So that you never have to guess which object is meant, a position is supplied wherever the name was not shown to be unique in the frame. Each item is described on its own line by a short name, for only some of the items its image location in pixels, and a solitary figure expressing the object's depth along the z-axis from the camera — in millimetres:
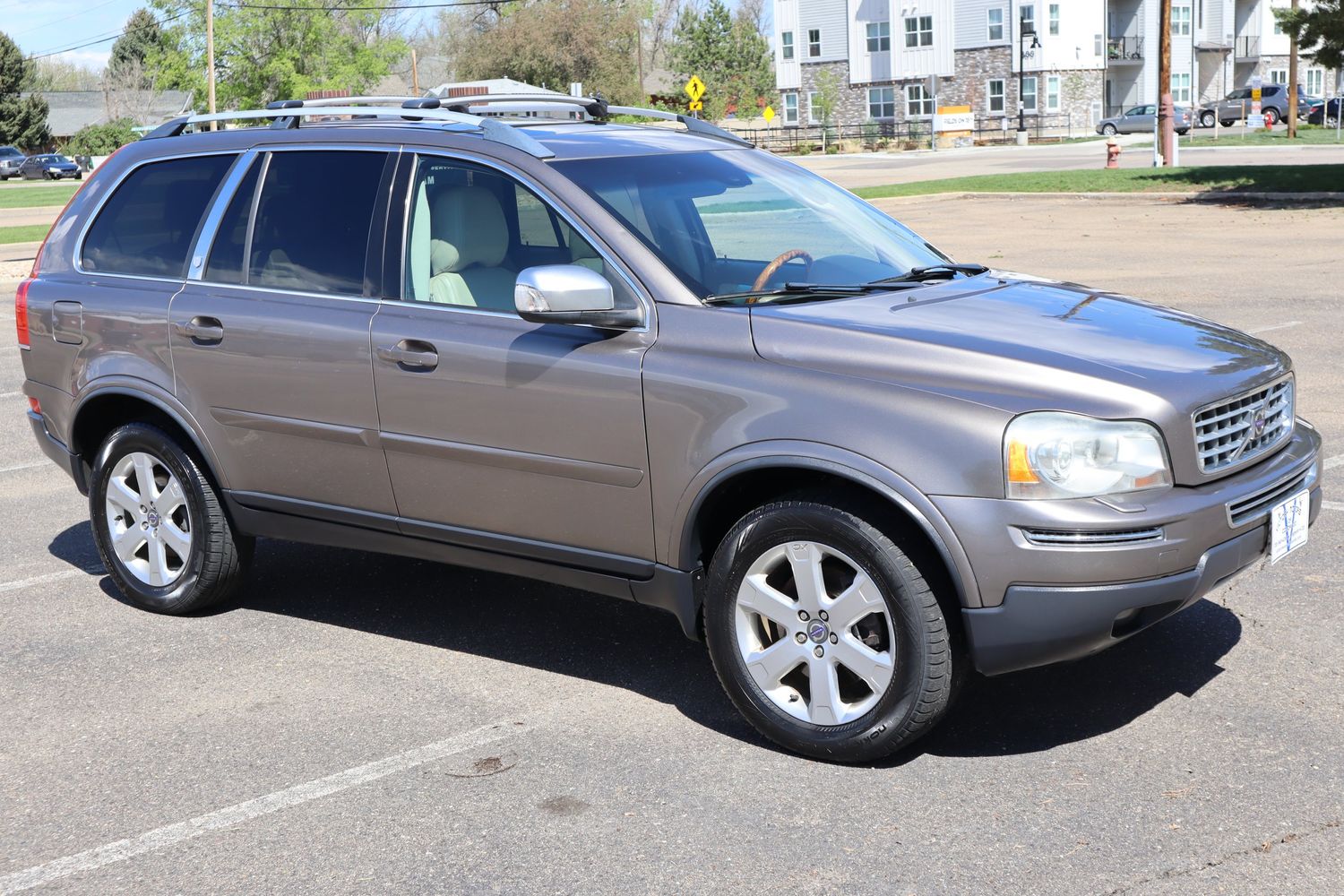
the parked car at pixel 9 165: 72062
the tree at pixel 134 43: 103250
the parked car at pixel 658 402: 3998
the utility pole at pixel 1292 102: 50781
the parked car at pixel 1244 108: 67750
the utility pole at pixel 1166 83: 32219
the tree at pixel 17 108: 84625
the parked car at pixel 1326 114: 60969
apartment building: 69438
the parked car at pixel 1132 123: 67375
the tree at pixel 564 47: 77688
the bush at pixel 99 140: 81875
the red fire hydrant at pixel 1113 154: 34312
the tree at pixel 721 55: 86750
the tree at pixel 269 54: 64125
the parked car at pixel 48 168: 69375
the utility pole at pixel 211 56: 49497
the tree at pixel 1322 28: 26281
